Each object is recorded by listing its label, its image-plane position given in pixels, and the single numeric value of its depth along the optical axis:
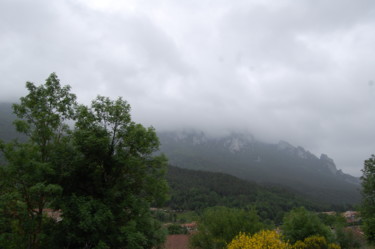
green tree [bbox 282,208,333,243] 20.06
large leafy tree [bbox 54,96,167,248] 10.52
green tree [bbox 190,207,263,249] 23.64
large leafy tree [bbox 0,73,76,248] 9.74
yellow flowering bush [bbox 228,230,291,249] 10.31
